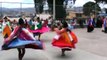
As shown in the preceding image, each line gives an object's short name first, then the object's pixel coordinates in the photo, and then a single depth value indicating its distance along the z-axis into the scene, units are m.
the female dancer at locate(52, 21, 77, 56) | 4.59
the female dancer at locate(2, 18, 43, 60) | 4.14
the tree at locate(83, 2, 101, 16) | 13.48
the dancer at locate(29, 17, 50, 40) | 7.08
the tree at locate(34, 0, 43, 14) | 12.43
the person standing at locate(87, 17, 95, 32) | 10.67
